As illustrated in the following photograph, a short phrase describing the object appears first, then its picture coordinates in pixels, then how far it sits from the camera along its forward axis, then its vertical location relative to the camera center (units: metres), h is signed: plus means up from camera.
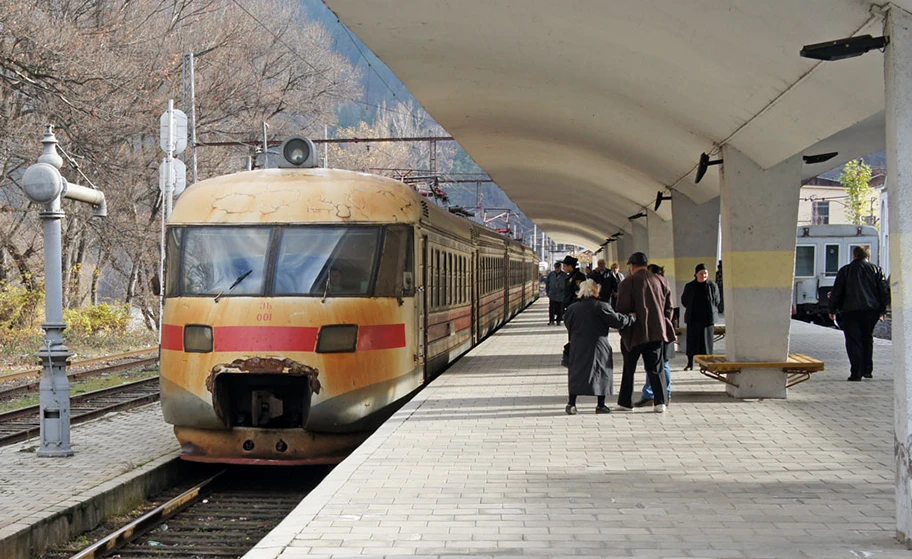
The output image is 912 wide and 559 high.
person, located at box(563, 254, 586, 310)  19.95 -0.01
